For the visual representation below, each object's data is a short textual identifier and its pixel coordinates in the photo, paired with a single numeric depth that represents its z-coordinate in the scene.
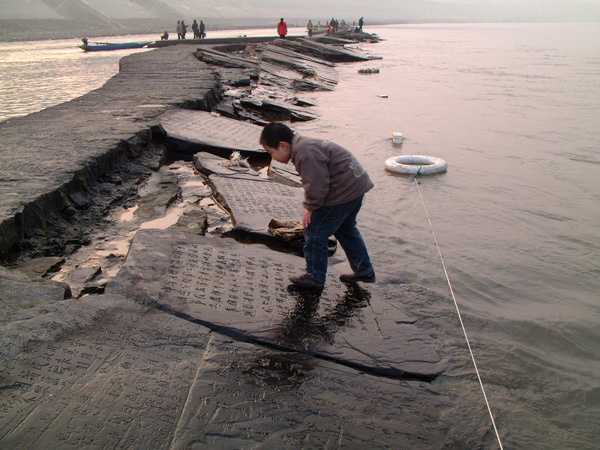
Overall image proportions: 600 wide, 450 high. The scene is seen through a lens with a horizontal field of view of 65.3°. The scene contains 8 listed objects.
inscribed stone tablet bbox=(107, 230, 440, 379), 2.81
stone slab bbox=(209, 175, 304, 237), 4.48
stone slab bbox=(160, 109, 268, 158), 6.71
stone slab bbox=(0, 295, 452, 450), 2.04
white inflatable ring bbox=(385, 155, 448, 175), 6.75
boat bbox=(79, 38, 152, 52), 25.56
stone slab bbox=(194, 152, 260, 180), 5.86
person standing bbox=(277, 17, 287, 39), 29.27
